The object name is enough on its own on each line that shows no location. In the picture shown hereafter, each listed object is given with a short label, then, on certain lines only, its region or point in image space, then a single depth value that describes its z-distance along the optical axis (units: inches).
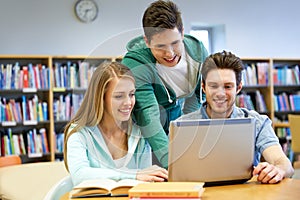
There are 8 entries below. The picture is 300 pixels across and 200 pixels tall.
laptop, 59.5
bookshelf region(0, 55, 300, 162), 212.2
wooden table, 56.7
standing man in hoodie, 70.0
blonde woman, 70.0
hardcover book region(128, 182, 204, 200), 51.0
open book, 57.1
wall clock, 236.4
